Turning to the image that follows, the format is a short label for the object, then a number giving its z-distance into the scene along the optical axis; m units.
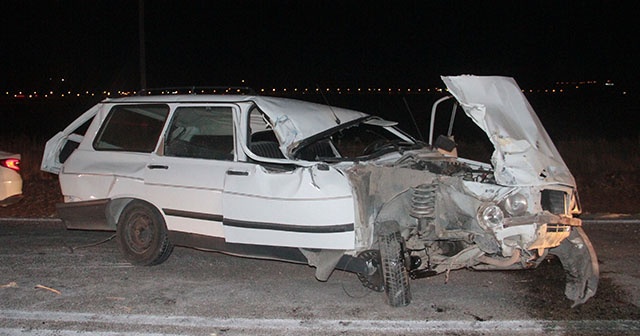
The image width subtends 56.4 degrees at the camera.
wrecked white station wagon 4.82
